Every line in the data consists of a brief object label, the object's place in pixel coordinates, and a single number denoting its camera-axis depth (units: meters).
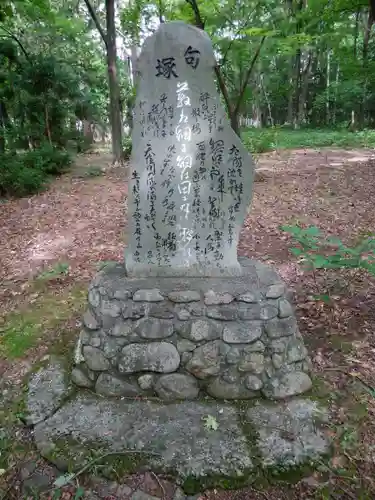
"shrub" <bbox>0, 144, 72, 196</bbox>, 8.95
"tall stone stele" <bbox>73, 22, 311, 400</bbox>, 3.00
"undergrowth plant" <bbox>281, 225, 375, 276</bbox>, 3.17
